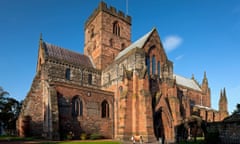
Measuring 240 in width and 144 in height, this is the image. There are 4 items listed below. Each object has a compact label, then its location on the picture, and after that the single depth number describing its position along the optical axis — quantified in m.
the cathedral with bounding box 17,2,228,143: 29.39
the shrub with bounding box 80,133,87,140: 28.96
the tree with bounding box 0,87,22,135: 51.86
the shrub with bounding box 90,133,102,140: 29.98
